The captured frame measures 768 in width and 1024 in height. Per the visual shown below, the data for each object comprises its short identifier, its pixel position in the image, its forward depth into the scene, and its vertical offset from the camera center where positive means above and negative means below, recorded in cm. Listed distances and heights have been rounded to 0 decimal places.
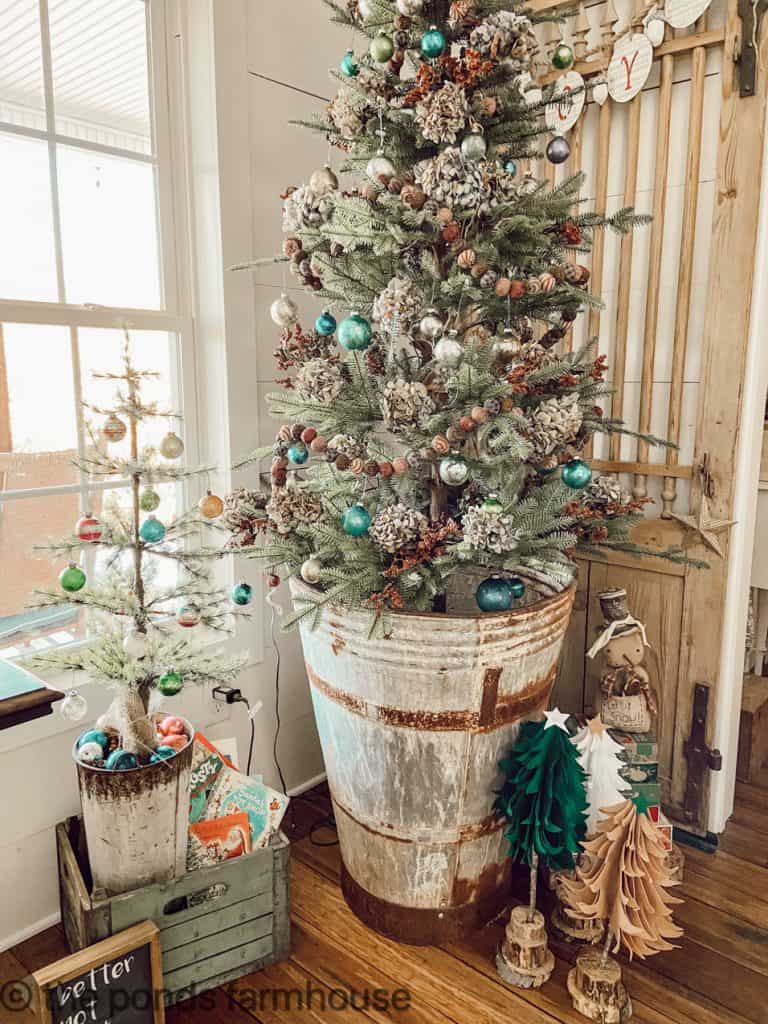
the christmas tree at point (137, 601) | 148 -46
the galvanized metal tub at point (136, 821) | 144 -86
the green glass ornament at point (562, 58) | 156 +65
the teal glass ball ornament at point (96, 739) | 154 -73
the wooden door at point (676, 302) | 194 +20
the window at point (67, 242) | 170 +32
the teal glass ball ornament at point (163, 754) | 151 -75
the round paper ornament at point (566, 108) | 217 +78
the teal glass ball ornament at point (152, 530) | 151 -31
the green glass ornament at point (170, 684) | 147 -59
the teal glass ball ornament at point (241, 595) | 165 -47
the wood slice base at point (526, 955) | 159 -121
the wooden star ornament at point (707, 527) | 203 -40
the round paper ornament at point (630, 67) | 203 +84
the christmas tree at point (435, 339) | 145 +8
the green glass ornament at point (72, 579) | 143 -38
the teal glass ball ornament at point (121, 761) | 146 -74
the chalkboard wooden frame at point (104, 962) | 130 -104
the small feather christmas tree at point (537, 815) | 154 -90
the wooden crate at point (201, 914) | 147 -110
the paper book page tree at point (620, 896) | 147 -102
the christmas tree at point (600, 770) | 167 -86
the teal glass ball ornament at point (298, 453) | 168 -17
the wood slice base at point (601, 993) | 149 -122
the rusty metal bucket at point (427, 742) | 151 -77
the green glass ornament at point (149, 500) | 152 -25
